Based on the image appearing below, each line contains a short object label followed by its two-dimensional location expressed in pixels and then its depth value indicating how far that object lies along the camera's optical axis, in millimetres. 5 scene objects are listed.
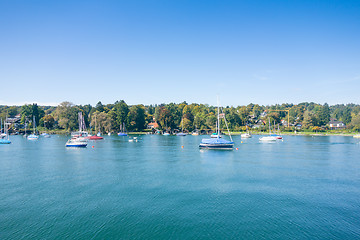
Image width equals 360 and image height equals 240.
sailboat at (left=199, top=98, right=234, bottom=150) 60156
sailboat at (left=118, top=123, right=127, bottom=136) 144250
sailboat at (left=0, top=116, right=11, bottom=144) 81788
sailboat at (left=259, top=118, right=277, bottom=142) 92781
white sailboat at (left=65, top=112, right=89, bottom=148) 67438
